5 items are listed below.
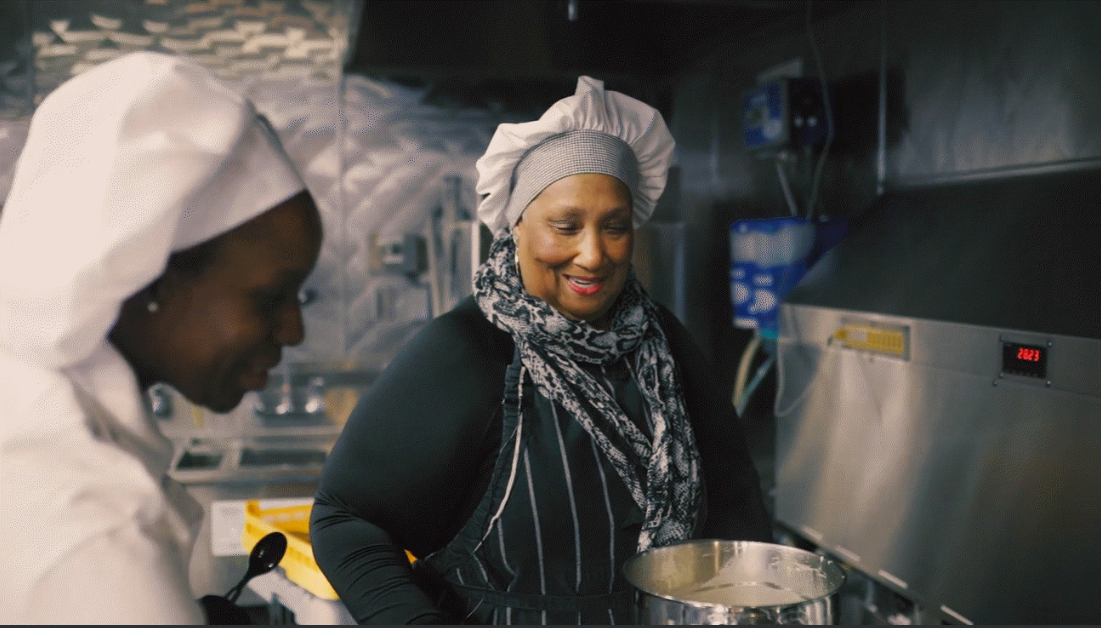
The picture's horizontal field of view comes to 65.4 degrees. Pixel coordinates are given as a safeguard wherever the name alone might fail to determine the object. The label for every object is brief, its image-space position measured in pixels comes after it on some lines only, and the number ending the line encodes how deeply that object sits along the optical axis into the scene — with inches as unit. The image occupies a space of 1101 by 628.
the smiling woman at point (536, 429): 39.6
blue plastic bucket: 82.1
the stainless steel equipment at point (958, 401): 50.3
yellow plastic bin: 55.1
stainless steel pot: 29.4
